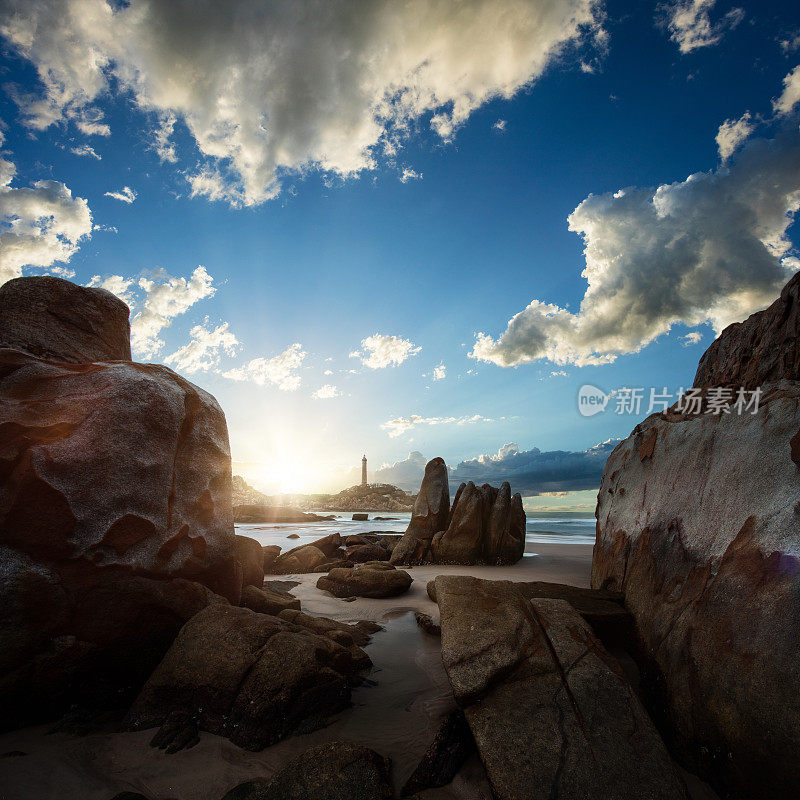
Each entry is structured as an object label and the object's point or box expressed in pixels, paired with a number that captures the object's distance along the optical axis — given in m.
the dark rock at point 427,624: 5.74
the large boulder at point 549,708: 2.42
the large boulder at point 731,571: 2.50
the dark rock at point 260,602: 5.38
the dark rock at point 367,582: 7.91
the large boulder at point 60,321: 4.82
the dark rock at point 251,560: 6.18
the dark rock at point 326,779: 2.40
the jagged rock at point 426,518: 12.05
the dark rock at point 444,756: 2.77
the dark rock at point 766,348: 3.85
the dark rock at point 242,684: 3.19
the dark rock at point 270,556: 10.84
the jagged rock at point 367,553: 12.34
